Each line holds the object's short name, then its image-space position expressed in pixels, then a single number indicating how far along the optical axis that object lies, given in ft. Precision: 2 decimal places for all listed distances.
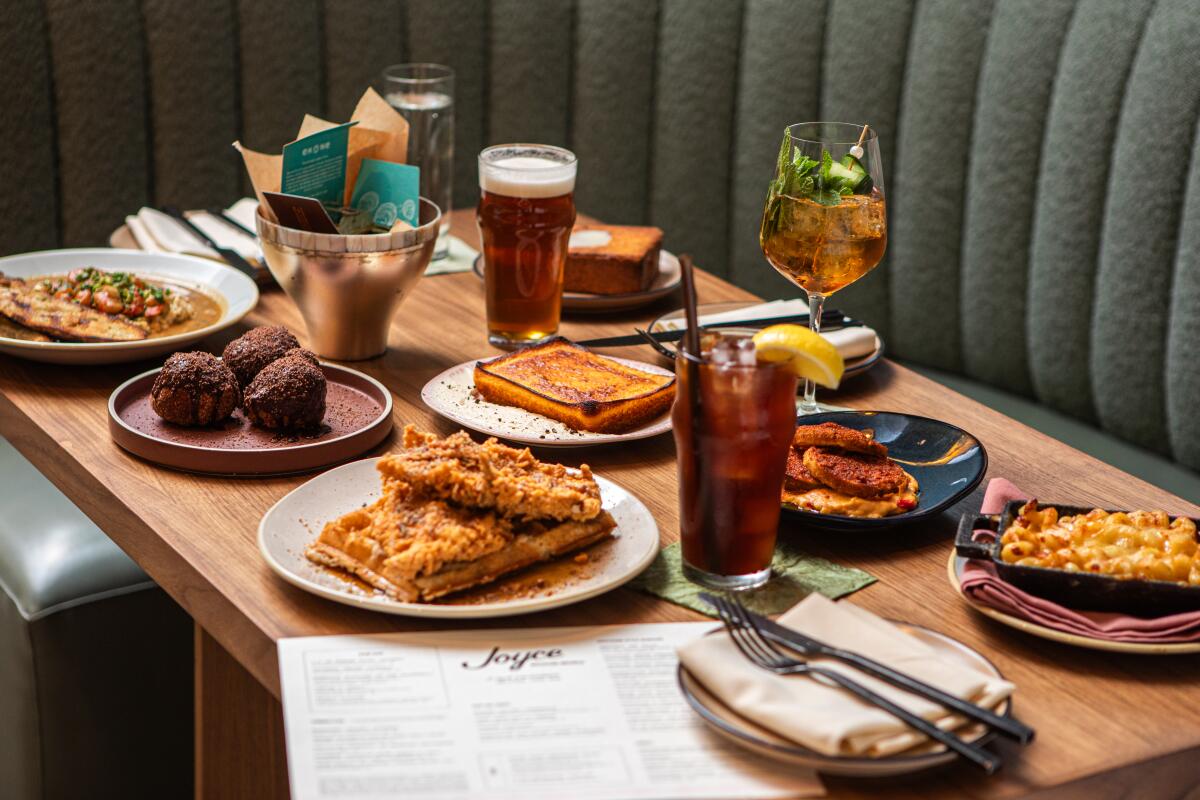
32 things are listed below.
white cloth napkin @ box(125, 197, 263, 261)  6.19
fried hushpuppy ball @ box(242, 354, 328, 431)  4.21
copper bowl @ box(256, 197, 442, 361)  4.91
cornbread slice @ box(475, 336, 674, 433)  4.38
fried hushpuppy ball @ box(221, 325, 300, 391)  4.52
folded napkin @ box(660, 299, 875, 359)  5.15
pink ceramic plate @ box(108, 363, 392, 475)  4.04
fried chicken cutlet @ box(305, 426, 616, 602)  3.18
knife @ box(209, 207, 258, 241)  6.45
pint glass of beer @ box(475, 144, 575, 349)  5.16
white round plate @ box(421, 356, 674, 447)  4.24
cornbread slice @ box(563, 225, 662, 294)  5.92
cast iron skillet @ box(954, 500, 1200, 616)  3.15
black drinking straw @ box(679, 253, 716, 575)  3.15
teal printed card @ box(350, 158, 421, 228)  5.23
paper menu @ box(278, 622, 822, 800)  2.60
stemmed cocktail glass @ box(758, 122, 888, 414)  4.42
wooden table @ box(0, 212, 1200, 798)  2.84
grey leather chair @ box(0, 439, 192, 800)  5.34
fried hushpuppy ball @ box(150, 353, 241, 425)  4.24
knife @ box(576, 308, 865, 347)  5.38
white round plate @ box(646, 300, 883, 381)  5.12
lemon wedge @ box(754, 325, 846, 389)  3.22
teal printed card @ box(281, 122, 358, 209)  5.09
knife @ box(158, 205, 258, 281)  5.97
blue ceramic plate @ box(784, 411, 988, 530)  3.66
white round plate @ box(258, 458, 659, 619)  3.13
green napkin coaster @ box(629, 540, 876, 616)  3.32
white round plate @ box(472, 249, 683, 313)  5.87
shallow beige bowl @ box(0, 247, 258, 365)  5.29
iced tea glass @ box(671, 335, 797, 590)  3.15
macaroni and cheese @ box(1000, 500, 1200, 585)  3.22
